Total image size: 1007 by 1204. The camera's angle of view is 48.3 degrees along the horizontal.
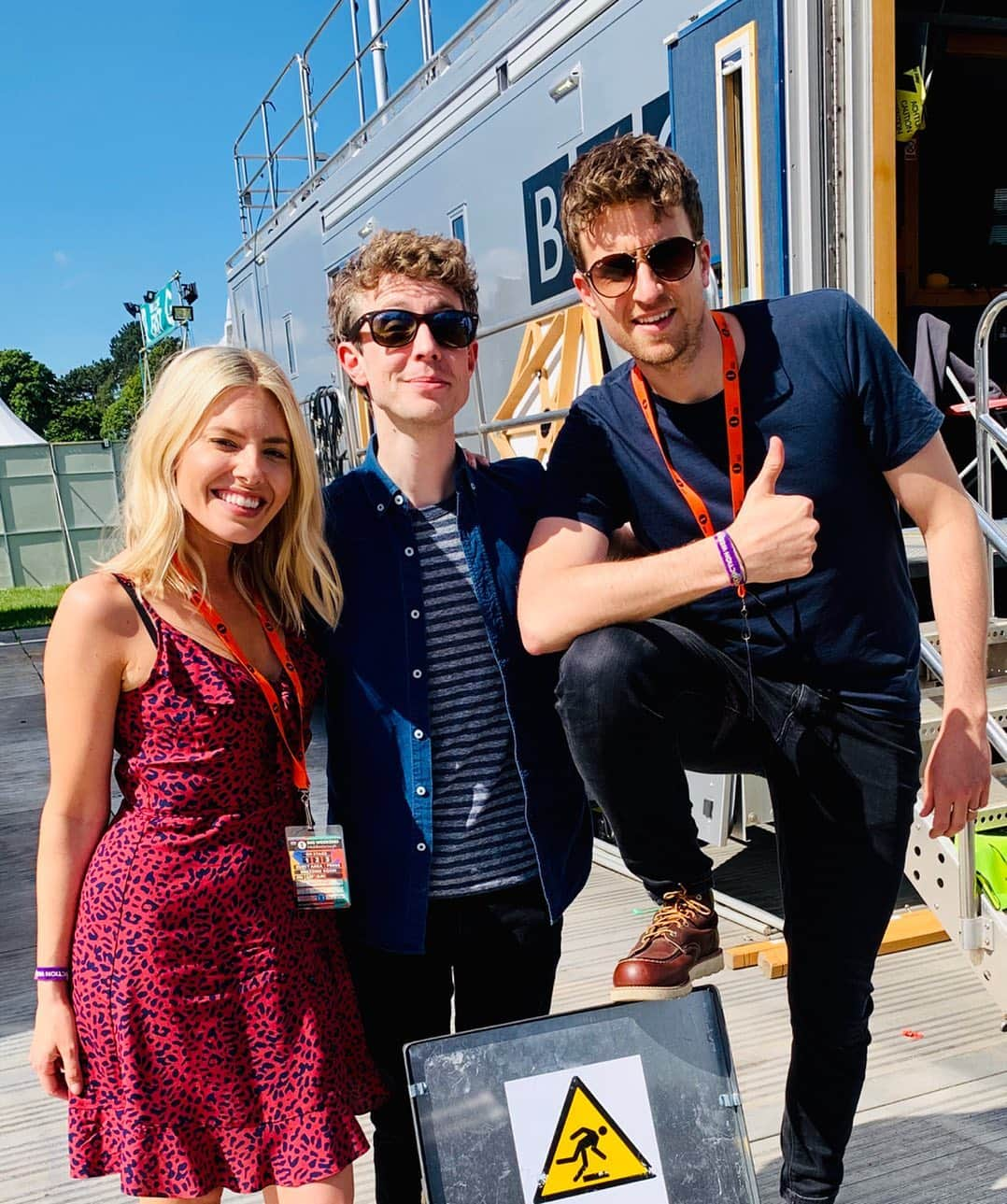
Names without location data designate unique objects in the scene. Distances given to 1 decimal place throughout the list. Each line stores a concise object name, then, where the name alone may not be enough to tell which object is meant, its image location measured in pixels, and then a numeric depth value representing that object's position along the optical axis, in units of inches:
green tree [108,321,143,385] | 4151.1
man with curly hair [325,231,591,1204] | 73.4
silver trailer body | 130.4
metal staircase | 114.7
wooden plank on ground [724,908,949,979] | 137.6
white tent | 957.0
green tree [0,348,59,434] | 2866.6
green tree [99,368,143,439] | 2783.0
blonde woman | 64.2
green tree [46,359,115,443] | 2955.2
